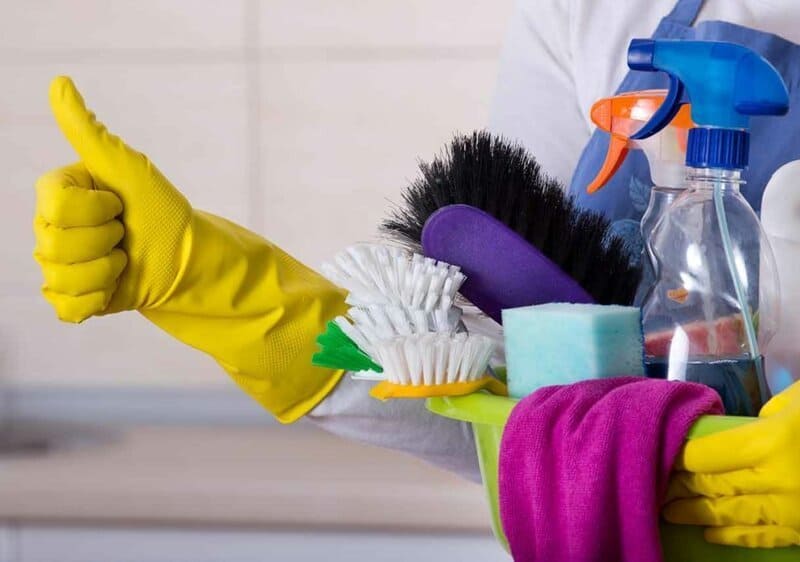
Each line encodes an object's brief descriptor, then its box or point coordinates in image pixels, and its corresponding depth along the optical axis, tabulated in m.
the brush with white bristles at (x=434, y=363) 1.40
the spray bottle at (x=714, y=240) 1.39
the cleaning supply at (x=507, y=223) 1.49
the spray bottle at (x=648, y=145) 1.51
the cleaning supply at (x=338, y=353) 1.46
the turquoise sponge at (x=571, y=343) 1.38
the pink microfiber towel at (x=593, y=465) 1.32
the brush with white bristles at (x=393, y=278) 1.46
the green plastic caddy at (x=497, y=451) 1.33
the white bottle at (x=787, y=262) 1.47
